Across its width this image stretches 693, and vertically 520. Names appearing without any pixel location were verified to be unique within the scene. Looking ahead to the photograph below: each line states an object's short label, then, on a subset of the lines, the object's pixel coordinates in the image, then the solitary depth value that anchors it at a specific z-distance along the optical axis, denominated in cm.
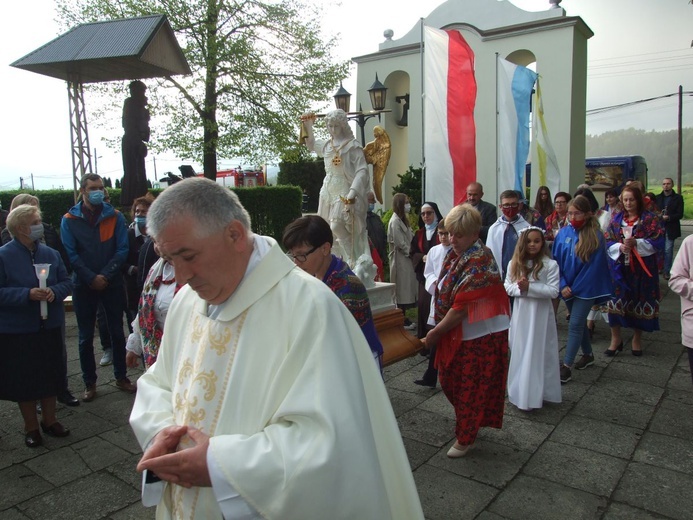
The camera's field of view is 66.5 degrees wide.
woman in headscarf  614
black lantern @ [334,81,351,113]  1027
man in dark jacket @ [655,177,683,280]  1095
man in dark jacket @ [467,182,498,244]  626
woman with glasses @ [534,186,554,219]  831
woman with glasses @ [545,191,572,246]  732
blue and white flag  777
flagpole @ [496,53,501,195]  778
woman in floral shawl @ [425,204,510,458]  346
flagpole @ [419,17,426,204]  677
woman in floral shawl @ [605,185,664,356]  587
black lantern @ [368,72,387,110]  1014
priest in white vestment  122
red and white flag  687
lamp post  1016
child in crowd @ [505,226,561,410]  436
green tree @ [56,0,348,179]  1614
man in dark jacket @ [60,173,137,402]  481
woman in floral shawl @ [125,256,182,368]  336
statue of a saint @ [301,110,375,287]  580
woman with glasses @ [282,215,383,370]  296
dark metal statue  661
